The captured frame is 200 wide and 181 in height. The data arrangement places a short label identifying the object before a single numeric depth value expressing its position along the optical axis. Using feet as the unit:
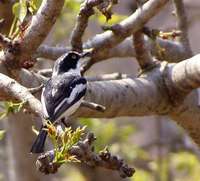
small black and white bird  21.41
